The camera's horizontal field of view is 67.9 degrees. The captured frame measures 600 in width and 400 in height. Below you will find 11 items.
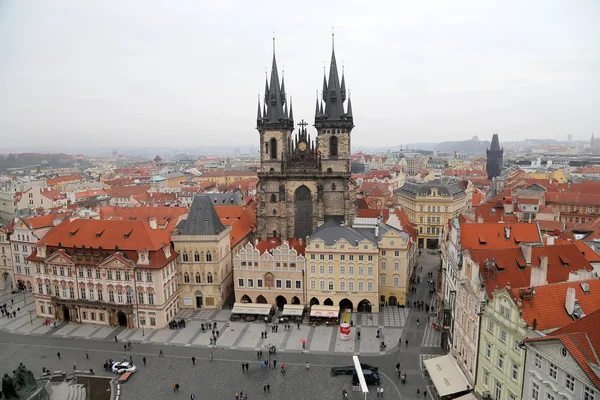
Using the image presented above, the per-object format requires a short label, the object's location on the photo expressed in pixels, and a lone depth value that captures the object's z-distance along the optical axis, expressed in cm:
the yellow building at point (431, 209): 10950
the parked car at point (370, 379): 4806
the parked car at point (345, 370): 5002
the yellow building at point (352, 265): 6600
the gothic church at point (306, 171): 8256
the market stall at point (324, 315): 6366
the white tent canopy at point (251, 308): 6550
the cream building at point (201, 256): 6925
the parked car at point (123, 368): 5174
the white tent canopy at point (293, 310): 6456
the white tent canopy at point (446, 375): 4319
